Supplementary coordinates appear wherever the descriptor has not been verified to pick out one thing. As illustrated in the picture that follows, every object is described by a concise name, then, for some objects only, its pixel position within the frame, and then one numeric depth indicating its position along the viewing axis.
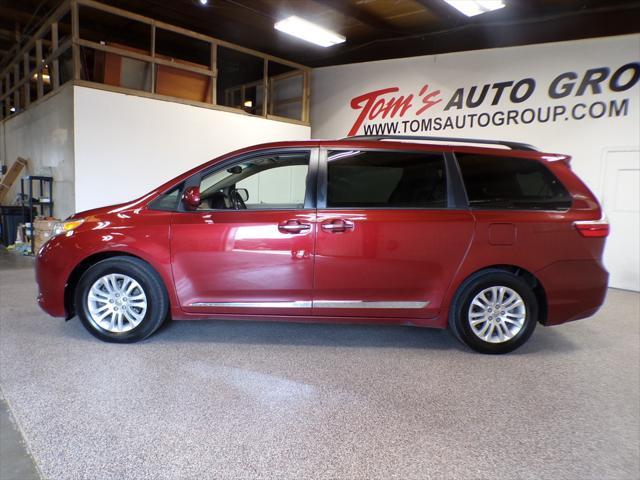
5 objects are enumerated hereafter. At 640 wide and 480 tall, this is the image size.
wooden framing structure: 5.35
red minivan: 2.63
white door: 4.82
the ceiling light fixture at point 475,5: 4.88
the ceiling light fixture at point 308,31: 6.13
